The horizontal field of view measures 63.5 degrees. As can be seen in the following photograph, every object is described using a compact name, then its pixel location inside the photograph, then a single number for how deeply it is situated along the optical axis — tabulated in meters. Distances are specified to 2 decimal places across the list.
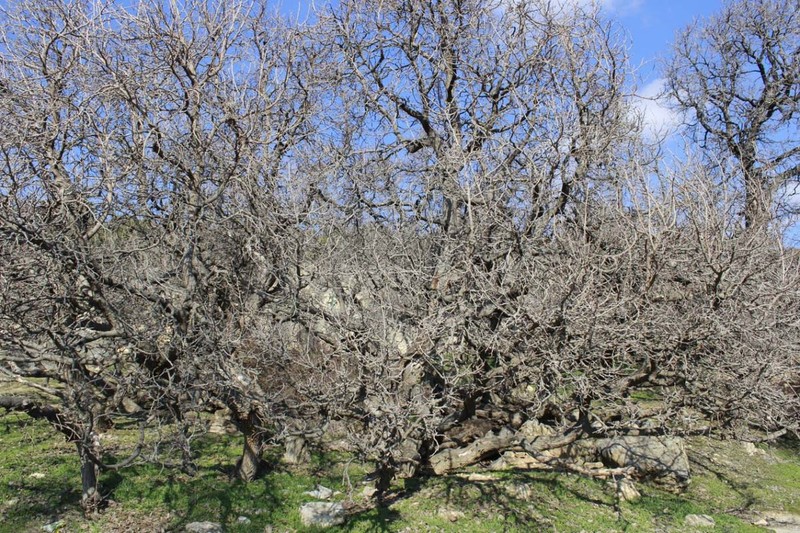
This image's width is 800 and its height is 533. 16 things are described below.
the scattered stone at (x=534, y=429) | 10.08
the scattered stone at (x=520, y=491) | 8.39
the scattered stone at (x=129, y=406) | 9.76
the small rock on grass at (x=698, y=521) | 8.22
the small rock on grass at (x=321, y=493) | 8.14
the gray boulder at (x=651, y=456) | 9.75
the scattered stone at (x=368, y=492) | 8.15
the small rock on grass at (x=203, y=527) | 6.94
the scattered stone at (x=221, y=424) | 10.45
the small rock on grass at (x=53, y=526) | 6.59
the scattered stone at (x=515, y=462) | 9.50
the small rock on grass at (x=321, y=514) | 7.30
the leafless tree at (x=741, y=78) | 16.16
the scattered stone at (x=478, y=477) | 8.80
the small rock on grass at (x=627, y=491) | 8.96
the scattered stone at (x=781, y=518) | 8.92
